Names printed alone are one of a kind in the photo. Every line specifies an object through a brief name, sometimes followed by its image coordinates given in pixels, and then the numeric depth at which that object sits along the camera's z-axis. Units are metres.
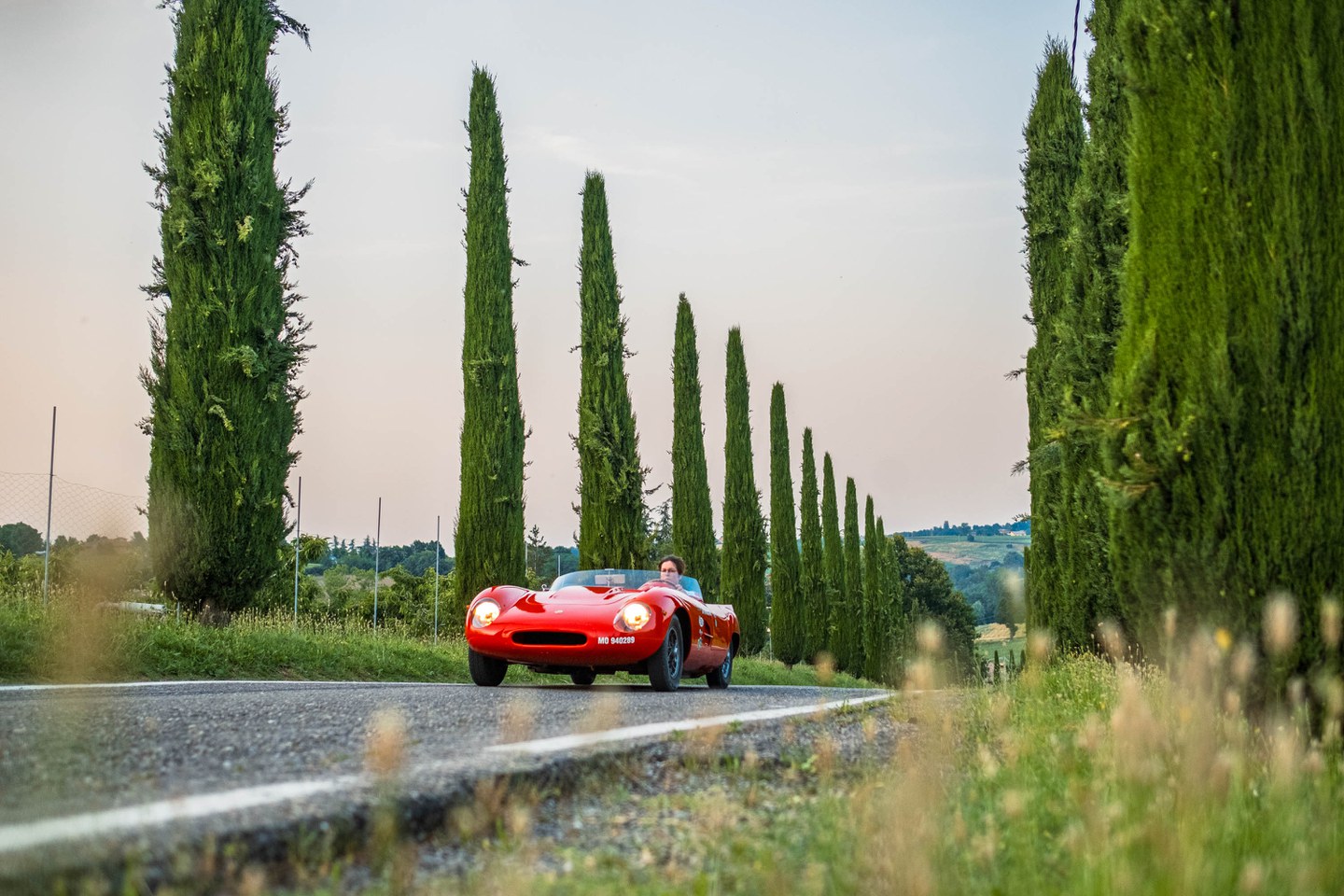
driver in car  11.27
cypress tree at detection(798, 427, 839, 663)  36.47
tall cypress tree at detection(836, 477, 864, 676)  42.22
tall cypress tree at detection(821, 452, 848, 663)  41.59
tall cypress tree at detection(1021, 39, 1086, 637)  15.12
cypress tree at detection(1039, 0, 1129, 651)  11.83
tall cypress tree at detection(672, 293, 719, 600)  28.59
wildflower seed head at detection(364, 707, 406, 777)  2.92
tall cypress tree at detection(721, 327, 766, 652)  31.44
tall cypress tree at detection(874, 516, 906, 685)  46.12
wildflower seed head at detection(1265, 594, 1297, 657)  3.35
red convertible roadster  9.07
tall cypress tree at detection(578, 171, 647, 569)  22.80
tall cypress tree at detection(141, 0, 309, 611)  13.84
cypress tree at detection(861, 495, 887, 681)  46.38
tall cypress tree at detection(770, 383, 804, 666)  34.97
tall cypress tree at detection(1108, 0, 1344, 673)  4.46
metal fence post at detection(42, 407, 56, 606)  12.26
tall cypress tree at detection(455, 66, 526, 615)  19.64
